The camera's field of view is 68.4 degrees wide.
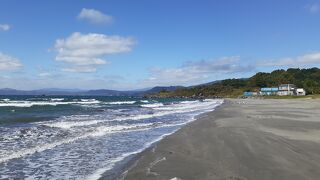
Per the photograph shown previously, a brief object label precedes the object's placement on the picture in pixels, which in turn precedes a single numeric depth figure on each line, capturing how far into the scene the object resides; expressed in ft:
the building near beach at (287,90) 313.75
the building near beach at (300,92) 294.57
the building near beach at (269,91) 336.65
